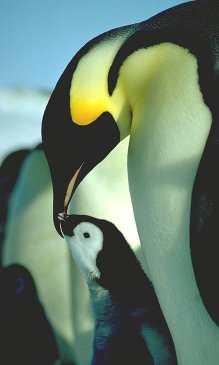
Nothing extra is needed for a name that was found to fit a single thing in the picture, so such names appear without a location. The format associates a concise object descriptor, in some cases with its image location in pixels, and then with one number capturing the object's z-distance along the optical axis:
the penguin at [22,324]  4.23
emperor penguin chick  3.92
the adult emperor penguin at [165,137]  3.65
